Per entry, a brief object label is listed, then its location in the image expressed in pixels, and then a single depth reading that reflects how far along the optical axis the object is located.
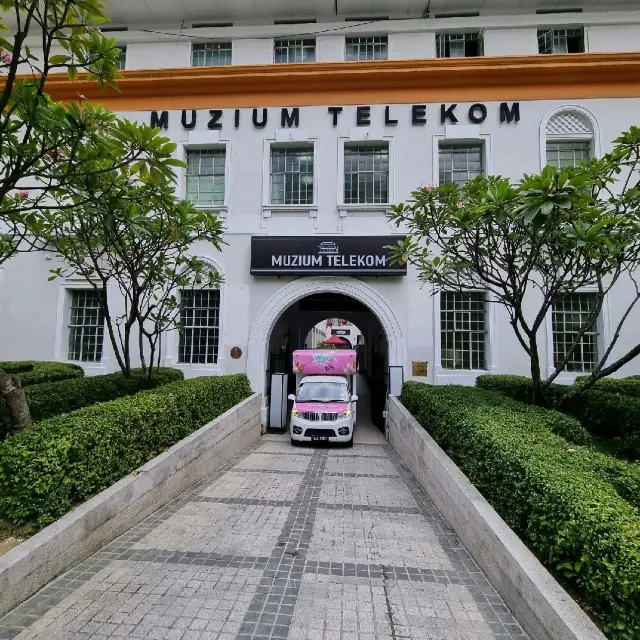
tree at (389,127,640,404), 5.30
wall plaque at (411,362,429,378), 12.26
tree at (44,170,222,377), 4.98
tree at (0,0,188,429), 3.91
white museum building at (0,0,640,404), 12.42
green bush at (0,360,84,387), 9.97
